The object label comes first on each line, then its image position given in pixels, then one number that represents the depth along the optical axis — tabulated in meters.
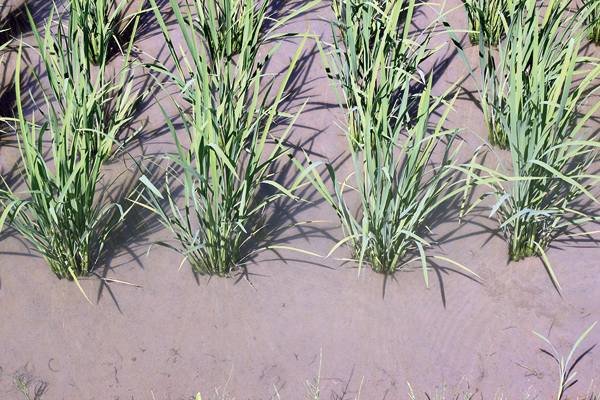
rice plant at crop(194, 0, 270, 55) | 2.96
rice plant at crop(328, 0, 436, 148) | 2.83
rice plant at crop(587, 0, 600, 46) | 3.09
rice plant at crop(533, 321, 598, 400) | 2.70
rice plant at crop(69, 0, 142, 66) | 2.97
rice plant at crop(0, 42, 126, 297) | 2.73
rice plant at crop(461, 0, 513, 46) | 3.09
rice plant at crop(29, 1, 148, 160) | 2.85
